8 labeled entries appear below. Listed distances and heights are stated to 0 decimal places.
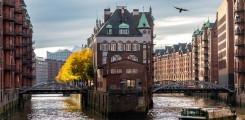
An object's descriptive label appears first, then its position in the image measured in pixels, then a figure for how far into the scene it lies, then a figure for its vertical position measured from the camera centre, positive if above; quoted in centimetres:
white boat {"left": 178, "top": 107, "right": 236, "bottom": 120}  6412 -387
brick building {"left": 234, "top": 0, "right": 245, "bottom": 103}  11788 +691
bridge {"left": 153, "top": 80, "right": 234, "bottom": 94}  12238 -221
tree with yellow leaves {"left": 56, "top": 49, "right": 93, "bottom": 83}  13999 +416
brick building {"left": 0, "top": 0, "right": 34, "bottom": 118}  8662 +443
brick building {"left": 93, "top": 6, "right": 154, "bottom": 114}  8281 +448
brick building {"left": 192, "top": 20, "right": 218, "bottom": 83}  17638 +832
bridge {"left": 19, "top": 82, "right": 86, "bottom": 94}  11509 -202
